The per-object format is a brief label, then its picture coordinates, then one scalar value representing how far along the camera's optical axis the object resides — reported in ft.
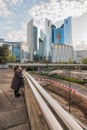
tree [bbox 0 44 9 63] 86.33
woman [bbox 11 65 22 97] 7.99
